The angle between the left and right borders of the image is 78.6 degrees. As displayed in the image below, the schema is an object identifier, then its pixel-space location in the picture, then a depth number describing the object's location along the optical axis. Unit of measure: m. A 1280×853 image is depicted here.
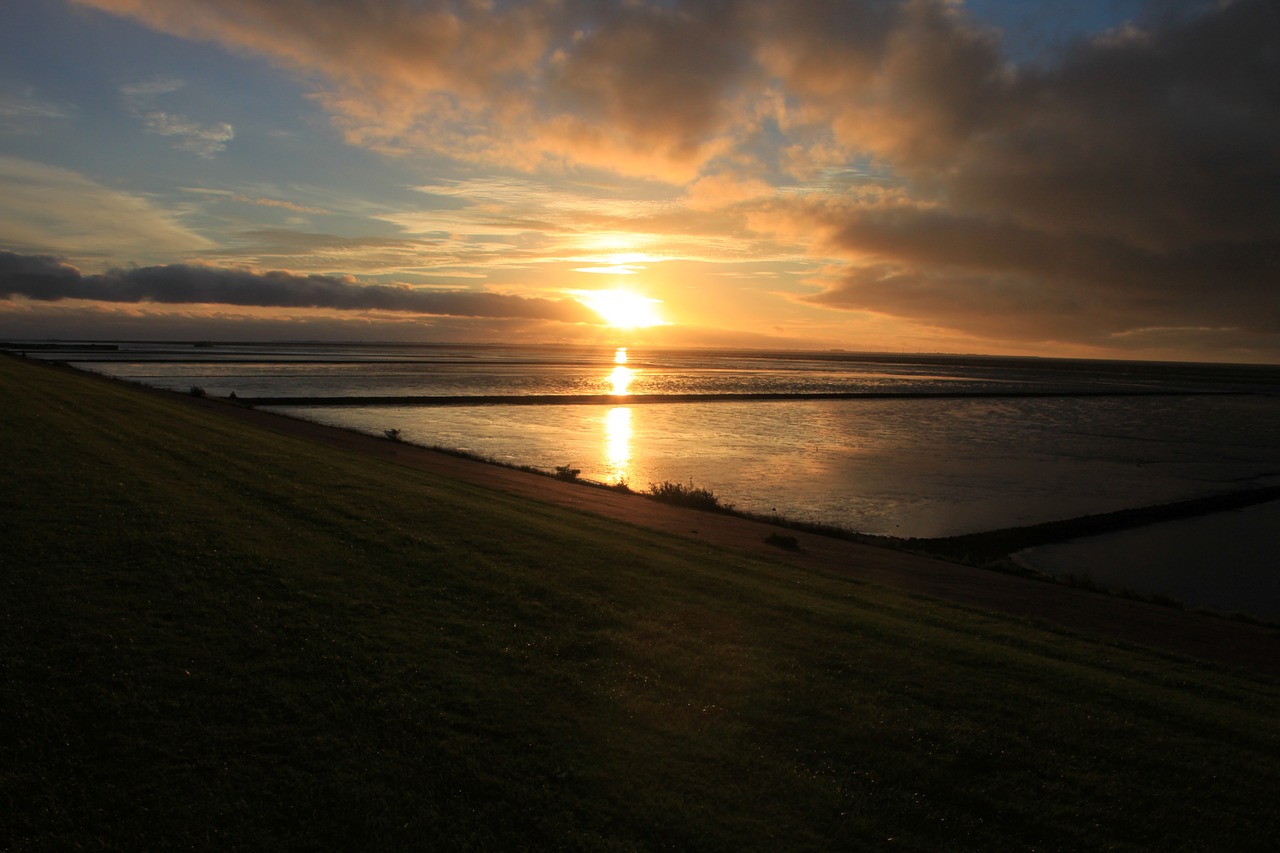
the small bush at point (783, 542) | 15.73
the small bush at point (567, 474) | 24.90
